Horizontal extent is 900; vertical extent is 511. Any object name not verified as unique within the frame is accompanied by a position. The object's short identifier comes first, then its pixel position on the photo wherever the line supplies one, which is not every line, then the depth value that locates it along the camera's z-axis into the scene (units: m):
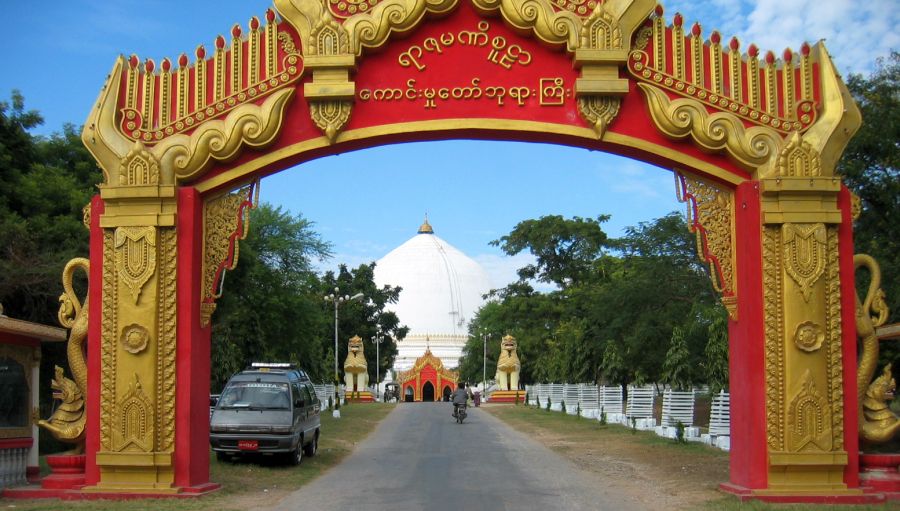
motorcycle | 32.28
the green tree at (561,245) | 54.38
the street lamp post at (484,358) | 77.56
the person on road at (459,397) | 32.31
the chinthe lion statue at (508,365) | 55.56
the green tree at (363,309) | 61.03
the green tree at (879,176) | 19.23
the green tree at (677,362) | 26.98
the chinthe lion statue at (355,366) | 55.69
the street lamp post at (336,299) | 44.90
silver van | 16.81
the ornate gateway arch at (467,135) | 12.23
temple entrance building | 77.44
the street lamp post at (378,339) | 64.81
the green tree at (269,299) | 29.43
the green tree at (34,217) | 19.70
